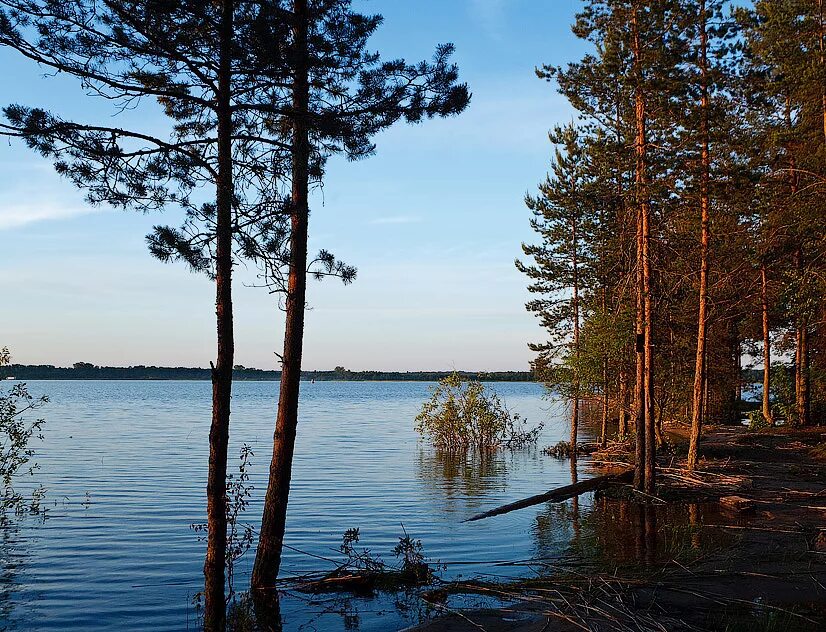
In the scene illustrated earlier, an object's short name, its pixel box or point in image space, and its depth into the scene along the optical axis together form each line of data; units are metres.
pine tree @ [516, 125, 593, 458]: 35.84
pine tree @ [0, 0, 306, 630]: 9.08
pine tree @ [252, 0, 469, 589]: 10.71
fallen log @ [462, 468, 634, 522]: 18.11
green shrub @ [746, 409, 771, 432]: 33.41
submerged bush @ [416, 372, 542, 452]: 35.41
